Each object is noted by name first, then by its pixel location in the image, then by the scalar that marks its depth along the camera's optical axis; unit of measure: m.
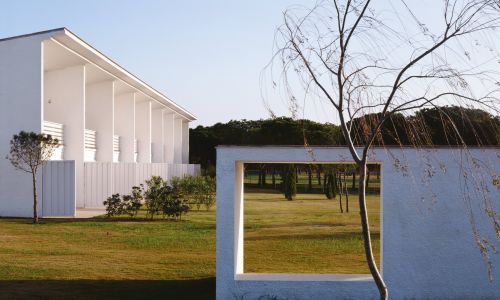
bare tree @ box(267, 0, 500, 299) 6.23
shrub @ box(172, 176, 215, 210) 29.48
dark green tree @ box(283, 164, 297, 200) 37.55
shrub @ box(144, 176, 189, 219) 23.42
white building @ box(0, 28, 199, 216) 22.72
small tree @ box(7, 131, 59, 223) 21.08
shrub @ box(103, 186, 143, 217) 23.70
